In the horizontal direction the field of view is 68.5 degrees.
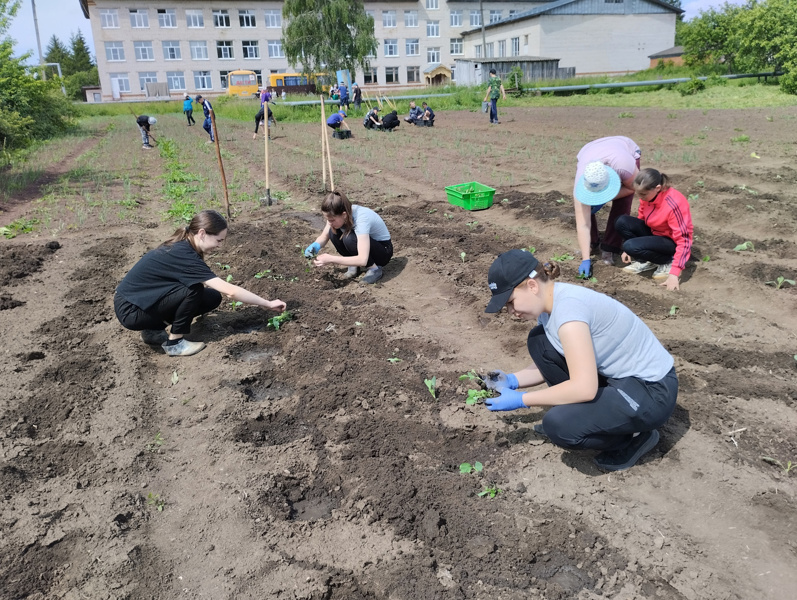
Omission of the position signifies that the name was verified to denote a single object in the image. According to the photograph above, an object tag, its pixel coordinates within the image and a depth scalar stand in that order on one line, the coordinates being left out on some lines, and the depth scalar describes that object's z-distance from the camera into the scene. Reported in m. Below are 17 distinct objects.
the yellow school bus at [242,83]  48.59
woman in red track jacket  4.71
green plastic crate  7.76
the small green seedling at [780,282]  4.80
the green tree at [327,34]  37.41
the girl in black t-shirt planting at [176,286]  3.99
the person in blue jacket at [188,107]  23.34
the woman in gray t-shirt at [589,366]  2.46
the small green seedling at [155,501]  2.83
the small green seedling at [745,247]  5.65
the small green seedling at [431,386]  3.60
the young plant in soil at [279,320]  4.60
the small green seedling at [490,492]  2.77
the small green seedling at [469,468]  2.92
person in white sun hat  4.68
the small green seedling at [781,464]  2.82
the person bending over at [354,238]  5.00
